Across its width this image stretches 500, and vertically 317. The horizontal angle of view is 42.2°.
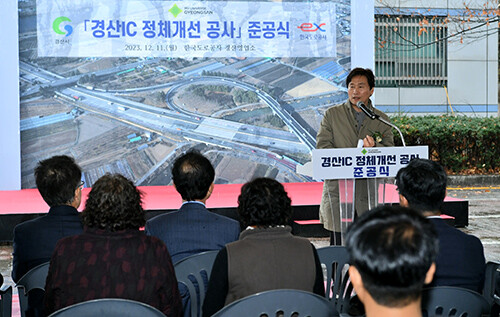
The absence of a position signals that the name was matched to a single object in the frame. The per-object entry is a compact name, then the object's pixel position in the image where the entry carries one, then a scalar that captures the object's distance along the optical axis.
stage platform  6.76
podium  4.03
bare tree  16.47
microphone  4.14
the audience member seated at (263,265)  2.51
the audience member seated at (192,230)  3.05
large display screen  8.74
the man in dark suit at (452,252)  2.56
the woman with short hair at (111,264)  2.44
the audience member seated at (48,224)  3.03
